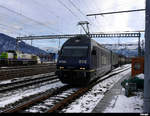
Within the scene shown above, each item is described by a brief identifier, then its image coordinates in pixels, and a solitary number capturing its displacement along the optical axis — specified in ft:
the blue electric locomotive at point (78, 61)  32.19
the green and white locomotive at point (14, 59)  106.01
